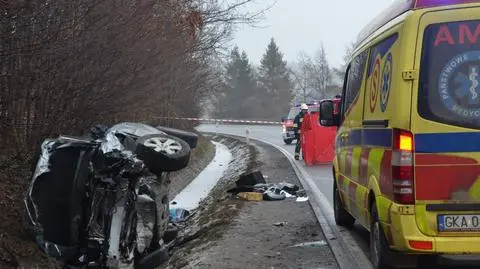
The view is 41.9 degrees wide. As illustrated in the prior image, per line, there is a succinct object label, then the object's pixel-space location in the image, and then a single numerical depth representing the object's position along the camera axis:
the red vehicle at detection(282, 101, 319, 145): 29.98
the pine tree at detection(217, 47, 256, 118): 84.18
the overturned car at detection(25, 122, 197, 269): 6.17
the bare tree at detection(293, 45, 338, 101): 99.13
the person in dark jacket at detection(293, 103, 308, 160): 19.63
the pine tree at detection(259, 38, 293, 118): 85.90
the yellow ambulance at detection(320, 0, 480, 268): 4.77
